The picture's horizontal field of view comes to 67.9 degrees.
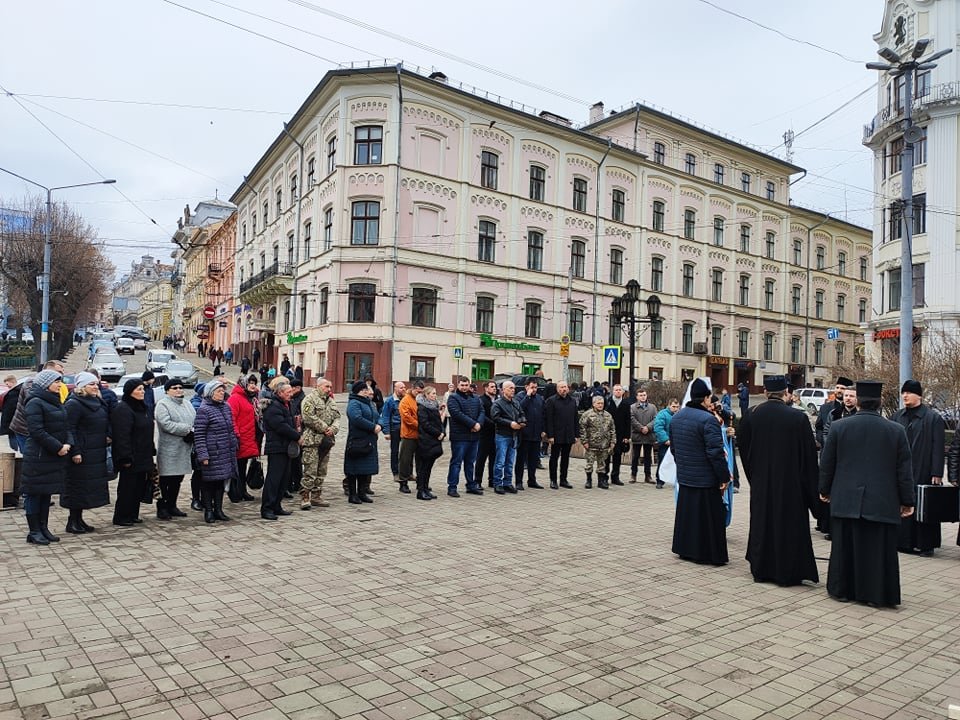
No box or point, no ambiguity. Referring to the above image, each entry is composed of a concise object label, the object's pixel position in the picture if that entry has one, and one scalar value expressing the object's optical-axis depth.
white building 35.22
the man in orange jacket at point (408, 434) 11.80
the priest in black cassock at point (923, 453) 8.59
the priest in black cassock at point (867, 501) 6.38
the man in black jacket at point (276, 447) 9.65
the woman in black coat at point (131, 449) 8.81
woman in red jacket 10.41
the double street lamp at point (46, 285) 33.22
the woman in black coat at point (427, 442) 11.53
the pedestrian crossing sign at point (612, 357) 20.25
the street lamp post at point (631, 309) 19.09
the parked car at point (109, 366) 36.16
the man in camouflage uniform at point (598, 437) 13.65
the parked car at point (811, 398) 38.01
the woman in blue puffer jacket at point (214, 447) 9.06
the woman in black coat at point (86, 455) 8.23
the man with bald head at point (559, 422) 13.52
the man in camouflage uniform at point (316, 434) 10.27
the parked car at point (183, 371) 36.12
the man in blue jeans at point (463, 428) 12.08
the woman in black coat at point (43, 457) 7.75
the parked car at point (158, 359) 38.59
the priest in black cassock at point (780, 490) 7.04
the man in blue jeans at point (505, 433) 12.60
